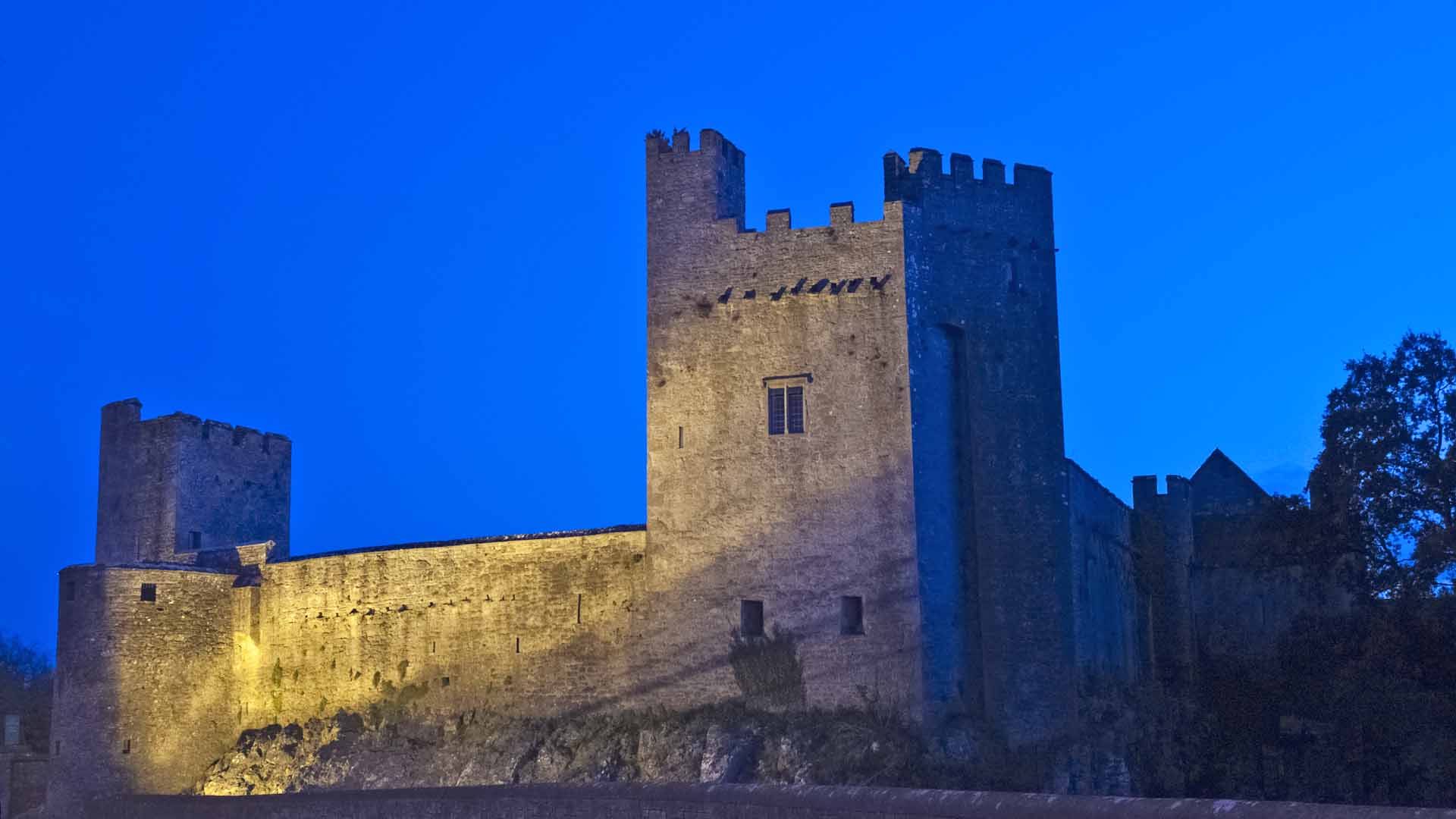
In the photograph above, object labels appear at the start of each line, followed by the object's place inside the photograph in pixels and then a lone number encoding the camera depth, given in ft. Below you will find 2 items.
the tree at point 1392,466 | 108.99
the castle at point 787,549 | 99.50
